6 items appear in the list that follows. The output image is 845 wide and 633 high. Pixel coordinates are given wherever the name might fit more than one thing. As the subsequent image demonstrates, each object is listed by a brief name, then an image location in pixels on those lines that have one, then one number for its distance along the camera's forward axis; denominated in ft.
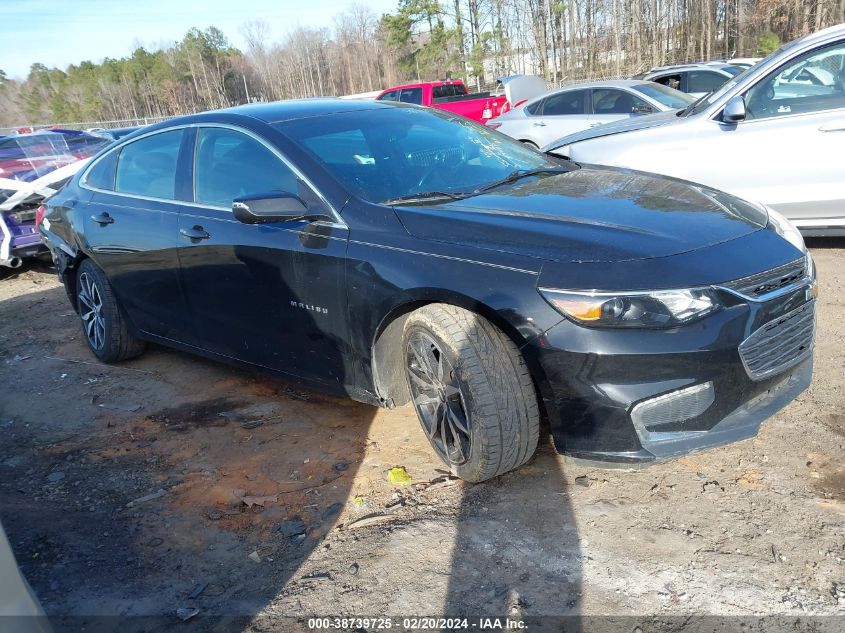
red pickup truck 51.83
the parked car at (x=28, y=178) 25.71
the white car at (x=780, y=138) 17.69
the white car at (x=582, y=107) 31.17
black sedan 8.32
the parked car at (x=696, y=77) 39.24
